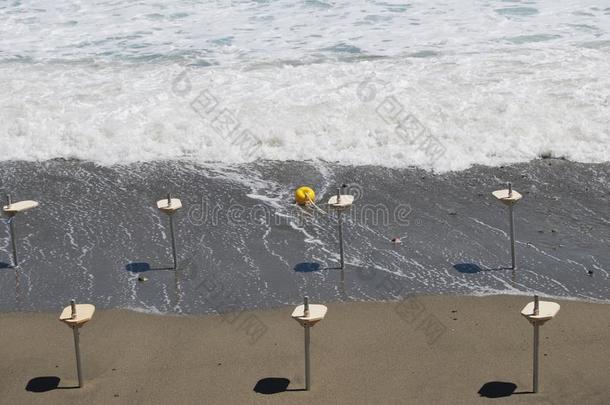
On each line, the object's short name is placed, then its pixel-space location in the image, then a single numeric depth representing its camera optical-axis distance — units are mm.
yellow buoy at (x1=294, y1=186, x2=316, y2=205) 23484
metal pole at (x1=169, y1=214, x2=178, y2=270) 19875
